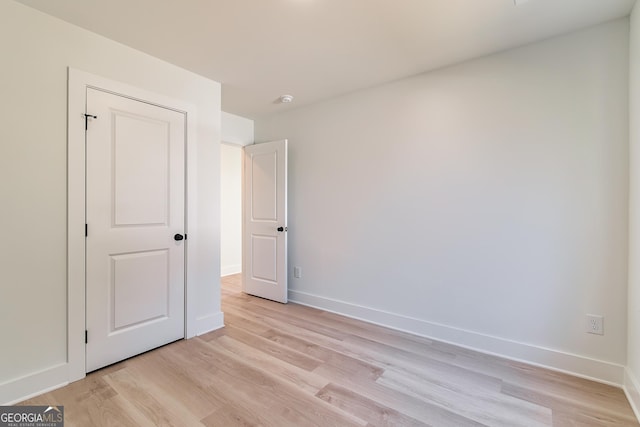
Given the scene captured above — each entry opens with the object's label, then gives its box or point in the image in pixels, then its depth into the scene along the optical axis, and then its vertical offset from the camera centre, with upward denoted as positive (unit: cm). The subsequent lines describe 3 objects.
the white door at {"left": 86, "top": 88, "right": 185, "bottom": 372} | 212 -11
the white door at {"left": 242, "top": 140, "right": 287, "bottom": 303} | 370 -10
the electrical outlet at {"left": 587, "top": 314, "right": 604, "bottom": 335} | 201 -79
